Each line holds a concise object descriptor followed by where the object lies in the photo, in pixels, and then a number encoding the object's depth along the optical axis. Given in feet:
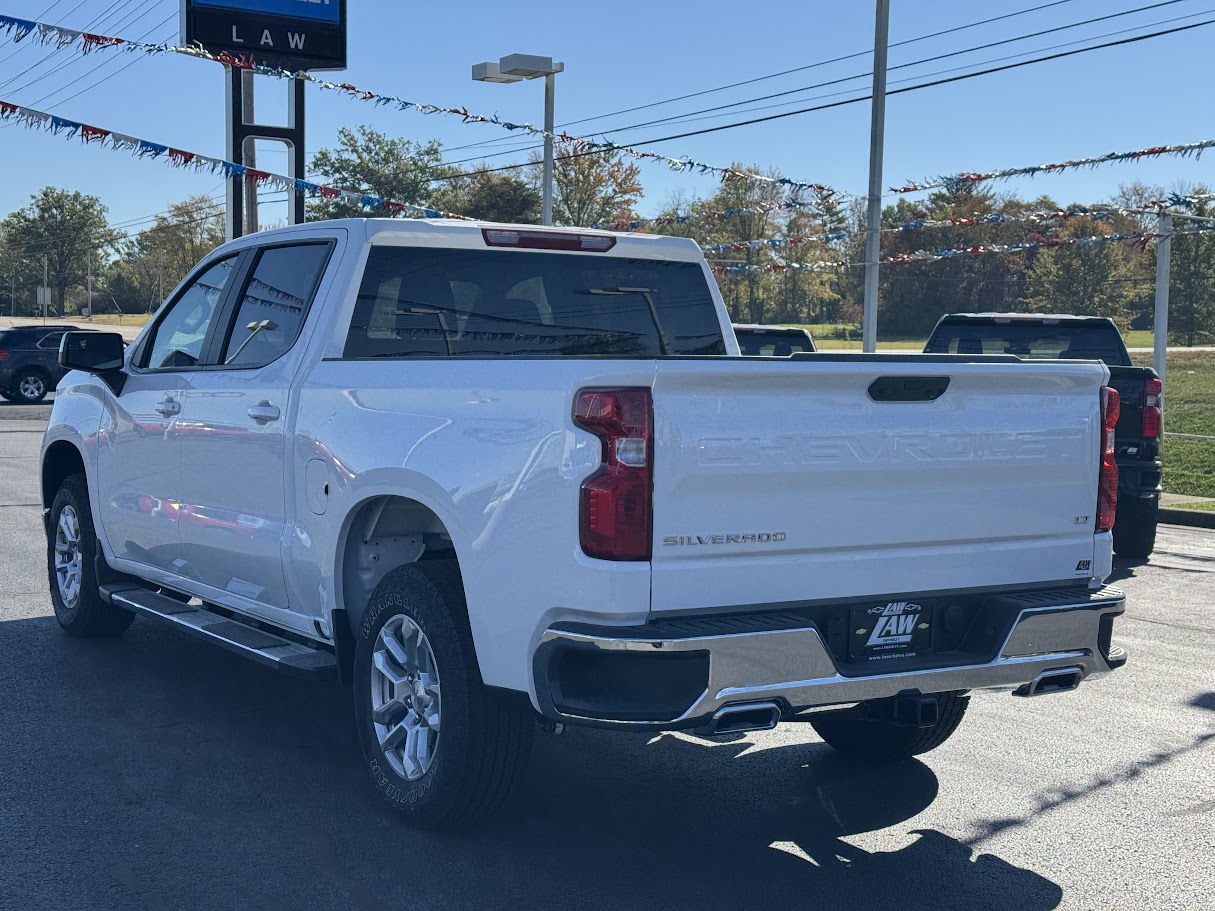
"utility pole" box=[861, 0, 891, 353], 52.54
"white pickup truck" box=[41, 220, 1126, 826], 12.87
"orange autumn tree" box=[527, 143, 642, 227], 182.60
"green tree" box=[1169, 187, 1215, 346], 128.67
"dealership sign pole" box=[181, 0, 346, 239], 65.10
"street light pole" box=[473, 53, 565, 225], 59.41
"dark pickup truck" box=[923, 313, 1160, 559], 34.63
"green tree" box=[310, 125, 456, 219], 272.31
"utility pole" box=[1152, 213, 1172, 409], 50.46
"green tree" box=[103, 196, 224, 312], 327.67
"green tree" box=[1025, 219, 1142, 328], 142.94
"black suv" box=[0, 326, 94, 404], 104.53
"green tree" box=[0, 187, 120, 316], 344.90
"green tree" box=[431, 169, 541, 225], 197.47
